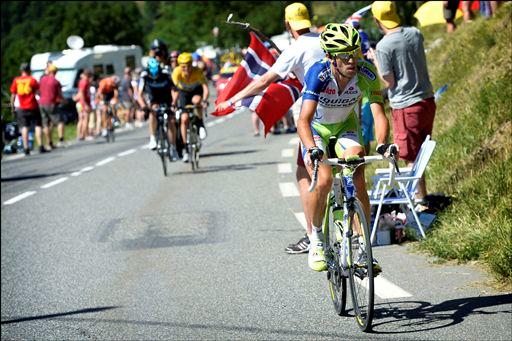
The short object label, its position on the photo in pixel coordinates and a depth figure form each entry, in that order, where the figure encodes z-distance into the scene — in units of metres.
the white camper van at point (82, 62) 46.15
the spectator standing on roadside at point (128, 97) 37.19
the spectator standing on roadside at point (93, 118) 32.38
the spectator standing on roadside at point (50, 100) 27.77
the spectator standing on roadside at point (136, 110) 35.72
